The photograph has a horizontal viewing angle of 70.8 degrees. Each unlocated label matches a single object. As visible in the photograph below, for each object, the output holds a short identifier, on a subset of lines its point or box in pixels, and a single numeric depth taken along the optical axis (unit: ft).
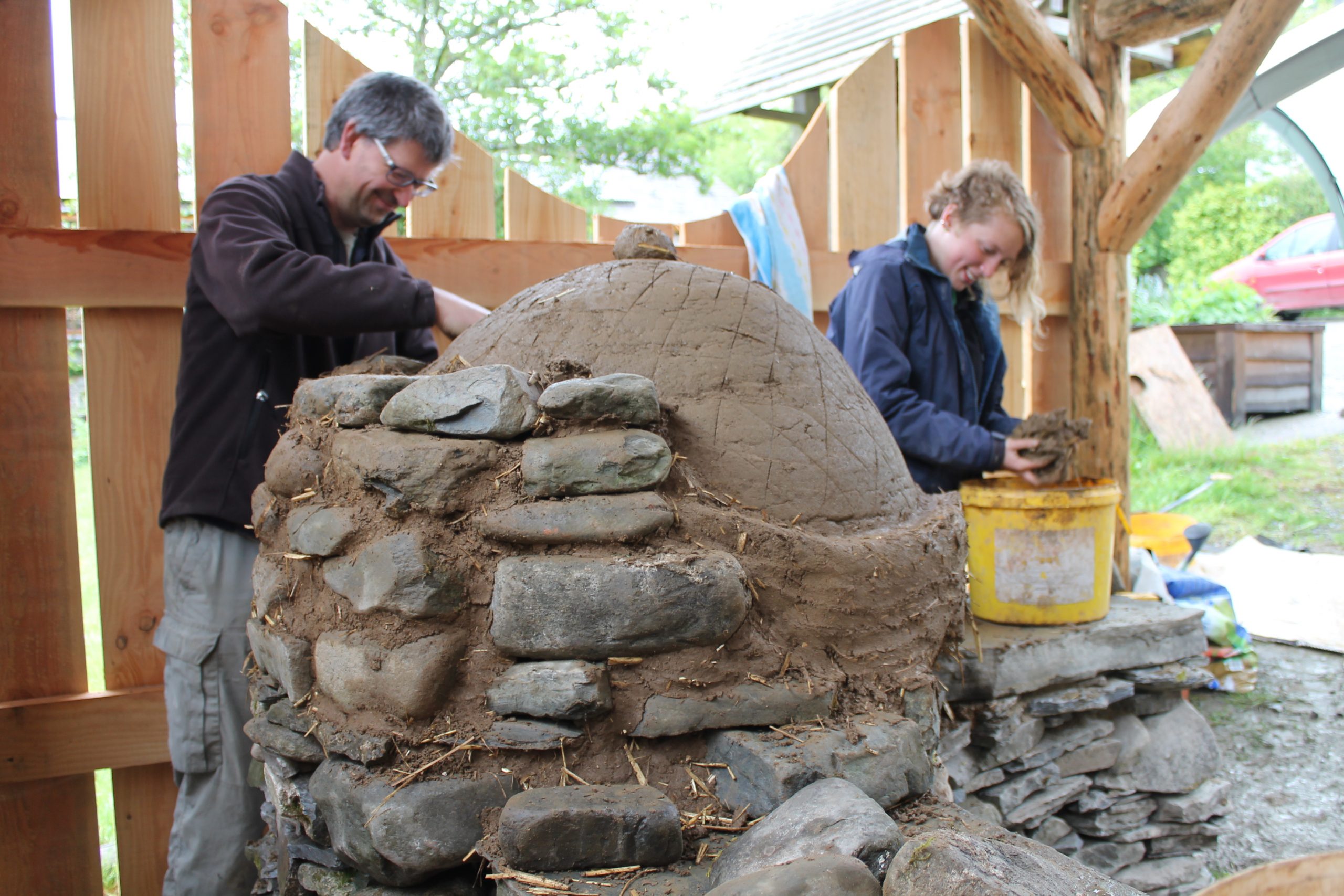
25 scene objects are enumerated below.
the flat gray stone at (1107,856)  10.52
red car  38.73
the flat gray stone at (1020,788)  9.86
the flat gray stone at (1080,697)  10.09
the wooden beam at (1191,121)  11.57
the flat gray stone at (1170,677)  10.77
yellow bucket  9.93
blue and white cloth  11.82
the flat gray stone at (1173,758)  10.80
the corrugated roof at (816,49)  24.18
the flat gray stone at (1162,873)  10.58
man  7.43
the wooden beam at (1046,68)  12.51
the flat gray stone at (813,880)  4.09
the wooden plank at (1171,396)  26.50
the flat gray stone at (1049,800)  9.97
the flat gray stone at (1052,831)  10.23
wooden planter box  27.84
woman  9.55
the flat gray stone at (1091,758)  10.44
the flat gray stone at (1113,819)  10.57
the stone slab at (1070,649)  9.72
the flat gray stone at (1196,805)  10.78
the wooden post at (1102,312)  13.67
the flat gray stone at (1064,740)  10.12
